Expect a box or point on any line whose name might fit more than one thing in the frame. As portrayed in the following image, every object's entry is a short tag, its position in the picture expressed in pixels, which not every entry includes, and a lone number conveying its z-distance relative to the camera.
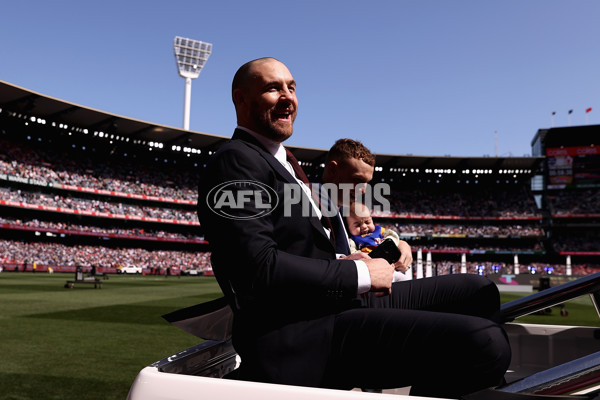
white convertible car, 1.03
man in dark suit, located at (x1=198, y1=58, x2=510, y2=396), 1.30
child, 2.70
